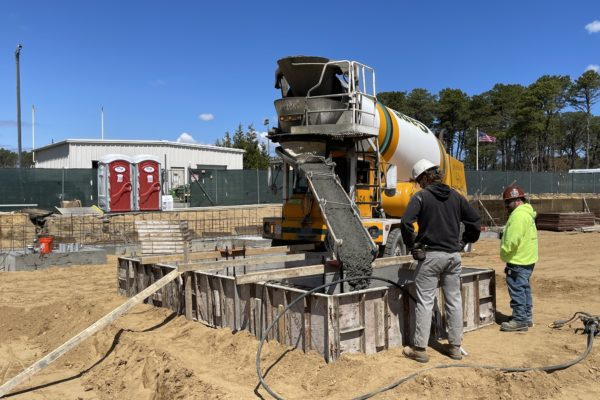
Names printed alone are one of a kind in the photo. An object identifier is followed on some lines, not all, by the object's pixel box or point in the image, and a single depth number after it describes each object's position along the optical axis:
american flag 38.46
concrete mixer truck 9.25
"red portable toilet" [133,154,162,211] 23.34
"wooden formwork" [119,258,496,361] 5.40
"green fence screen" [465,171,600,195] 36.16
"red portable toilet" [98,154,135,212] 22.70
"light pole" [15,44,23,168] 25.28
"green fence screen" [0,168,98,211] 22.23
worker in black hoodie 5.41
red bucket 12.48
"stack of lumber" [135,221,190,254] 9.96
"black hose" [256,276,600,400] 4.64
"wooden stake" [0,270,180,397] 4.88
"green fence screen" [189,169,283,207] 27.88
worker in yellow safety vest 6.62
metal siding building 32.84
